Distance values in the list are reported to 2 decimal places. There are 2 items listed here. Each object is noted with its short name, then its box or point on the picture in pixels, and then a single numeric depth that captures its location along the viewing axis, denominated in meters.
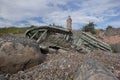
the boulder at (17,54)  2.17
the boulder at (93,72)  1.24
